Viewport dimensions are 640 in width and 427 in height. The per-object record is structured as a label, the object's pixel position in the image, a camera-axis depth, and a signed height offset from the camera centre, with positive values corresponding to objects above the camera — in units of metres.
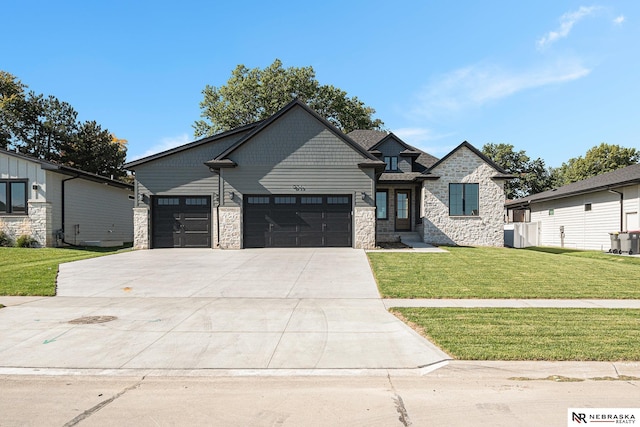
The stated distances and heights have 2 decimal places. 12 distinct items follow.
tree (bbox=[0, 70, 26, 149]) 38.00 +11.41
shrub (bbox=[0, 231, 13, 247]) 20.73 -1.05
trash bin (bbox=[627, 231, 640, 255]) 19.88 -1.23
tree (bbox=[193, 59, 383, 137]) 41.00 +13.00
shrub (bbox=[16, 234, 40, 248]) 20.42 -1.14
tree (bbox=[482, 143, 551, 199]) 53.84 +7.08
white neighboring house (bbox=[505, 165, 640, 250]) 21.08 +0.50
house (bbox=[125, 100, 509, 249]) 19.70 +1.55
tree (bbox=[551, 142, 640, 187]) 50.69 +7.60
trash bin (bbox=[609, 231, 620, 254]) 20.86 -1.34
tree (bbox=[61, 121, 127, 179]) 39.78 +7.00
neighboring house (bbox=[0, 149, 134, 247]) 20.95 +1.05
